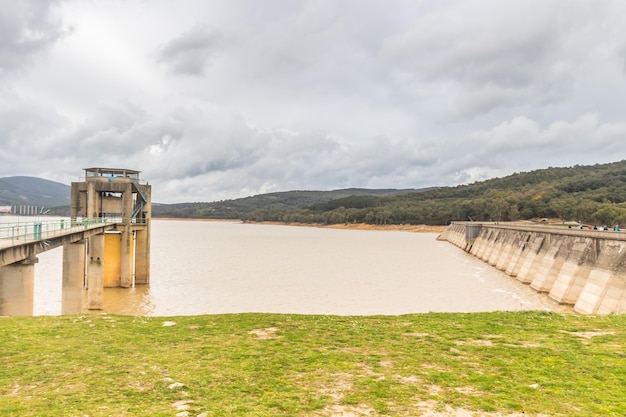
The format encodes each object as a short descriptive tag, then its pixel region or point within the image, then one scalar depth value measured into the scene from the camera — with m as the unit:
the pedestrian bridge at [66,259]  17.74
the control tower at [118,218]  35.75
